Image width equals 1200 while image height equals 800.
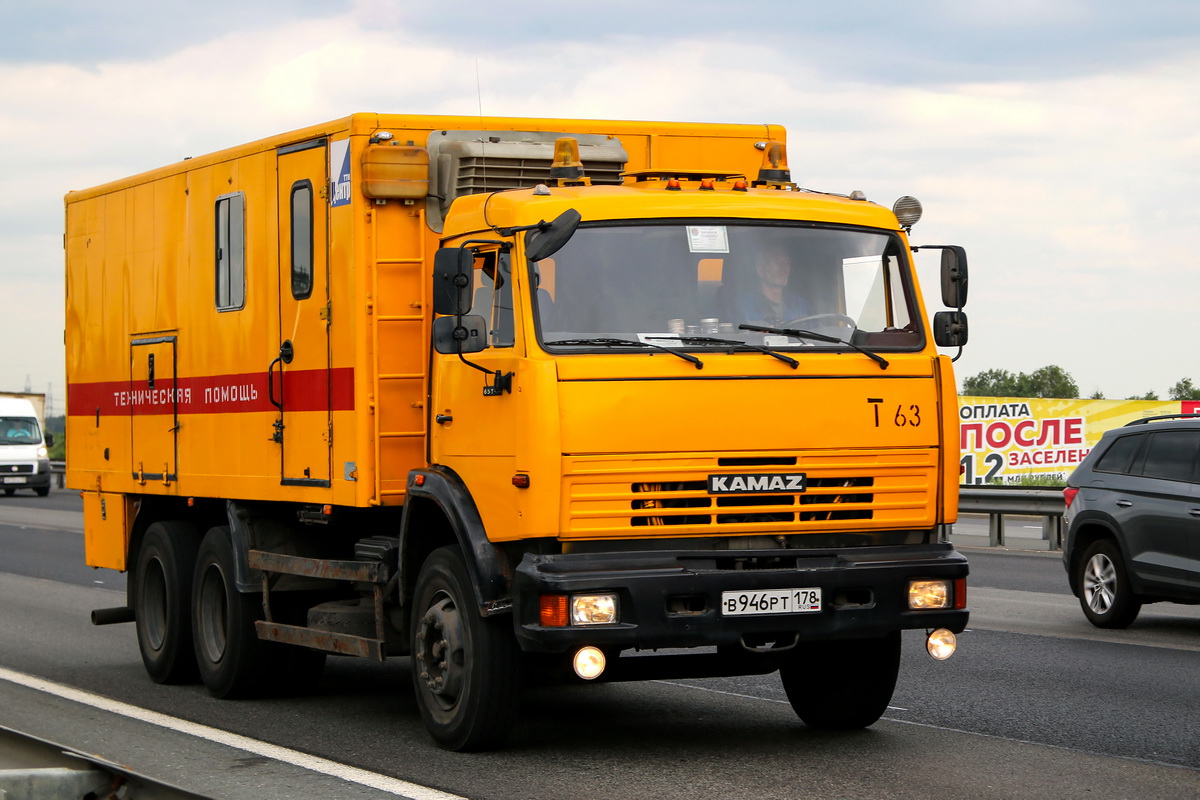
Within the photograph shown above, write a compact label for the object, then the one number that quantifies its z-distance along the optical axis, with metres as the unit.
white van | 45.38
